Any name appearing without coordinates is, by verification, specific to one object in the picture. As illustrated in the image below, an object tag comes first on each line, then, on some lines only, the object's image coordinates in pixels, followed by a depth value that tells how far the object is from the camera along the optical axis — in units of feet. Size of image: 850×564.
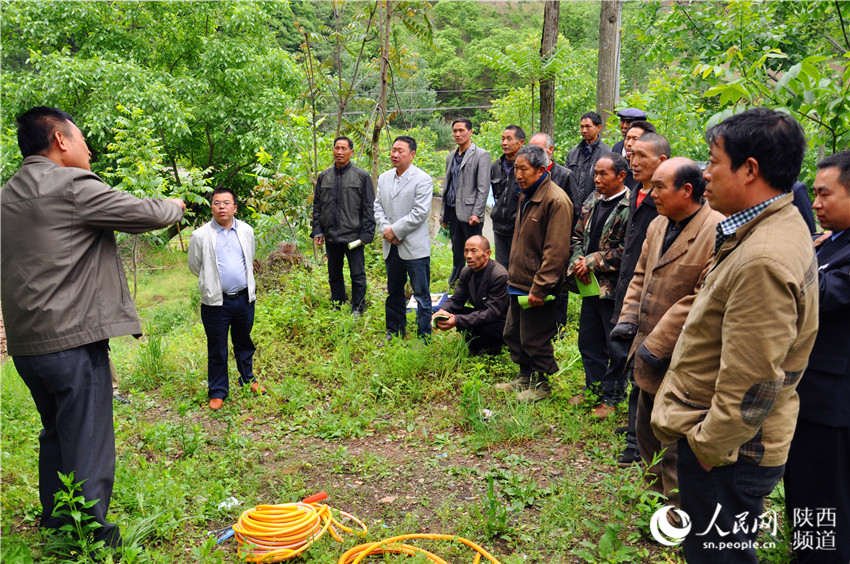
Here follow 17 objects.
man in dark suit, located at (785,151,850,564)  9.07
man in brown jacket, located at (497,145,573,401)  16.65
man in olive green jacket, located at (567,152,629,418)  15.07
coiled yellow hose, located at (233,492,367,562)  11.23
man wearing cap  20.91
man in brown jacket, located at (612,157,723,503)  10.49
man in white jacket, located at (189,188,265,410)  18.10
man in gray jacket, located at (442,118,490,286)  24.75
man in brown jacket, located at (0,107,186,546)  10.51
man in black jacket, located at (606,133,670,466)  13.53
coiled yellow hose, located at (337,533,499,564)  11.08
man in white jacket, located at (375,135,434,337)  21.63
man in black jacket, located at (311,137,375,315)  23.85
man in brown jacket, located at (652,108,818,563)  6.93
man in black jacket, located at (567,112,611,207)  22.80
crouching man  19.48
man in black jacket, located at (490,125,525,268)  22.33
